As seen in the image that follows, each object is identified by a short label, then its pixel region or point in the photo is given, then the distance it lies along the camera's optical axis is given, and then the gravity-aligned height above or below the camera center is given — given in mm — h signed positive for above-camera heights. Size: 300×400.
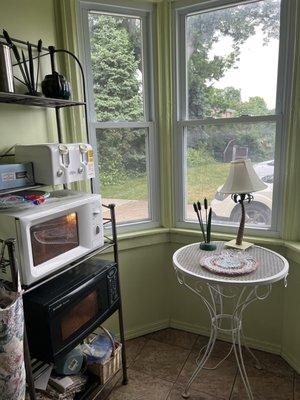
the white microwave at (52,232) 1099 -375
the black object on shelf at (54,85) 1397 +256
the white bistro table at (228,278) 1329 -632
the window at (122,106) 1832 +211
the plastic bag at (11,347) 999 -686
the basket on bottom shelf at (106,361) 1571 -1158
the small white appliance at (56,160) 1299 -85
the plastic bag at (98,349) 1592 -1136
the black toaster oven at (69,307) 1201 -716
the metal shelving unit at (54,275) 1046 -440
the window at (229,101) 1742 +216
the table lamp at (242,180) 1546 -228
